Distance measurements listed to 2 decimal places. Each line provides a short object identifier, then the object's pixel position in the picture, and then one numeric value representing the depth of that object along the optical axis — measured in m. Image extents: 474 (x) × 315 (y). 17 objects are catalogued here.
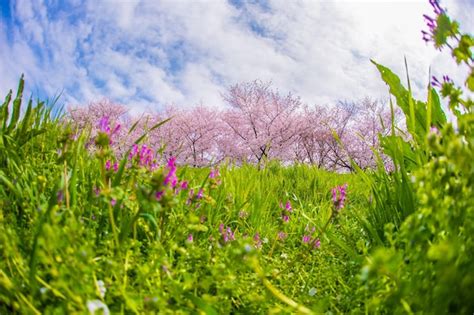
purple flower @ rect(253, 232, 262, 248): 2.42
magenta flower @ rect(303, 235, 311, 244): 2.62
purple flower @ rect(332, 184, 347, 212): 1.98
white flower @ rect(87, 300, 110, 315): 1.06
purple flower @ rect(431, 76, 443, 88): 1.59
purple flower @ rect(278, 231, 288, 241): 2.88
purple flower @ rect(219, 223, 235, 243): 2.37
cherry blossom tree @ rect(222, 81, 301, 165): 26.58
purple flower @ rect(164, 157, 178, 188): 1.73
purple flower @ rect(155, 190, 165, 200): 1.17
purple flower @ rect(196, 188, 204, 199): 2.16
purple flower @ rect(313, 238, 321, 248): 2.66
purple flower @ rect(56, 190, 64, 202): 1.52
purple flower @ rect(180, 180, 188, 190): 2.14
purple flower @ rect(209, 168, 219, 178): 2.55
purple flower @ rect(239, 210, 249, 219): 3.04
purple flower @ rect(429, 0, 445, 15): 1.40
